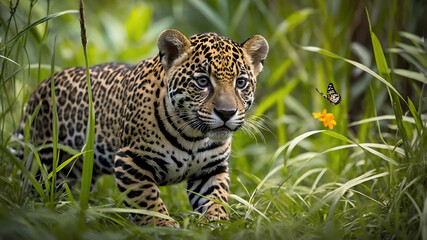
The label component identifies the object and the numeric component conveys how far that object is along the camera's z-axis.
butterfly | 9.20
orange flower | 8.61
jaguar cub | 8.50
